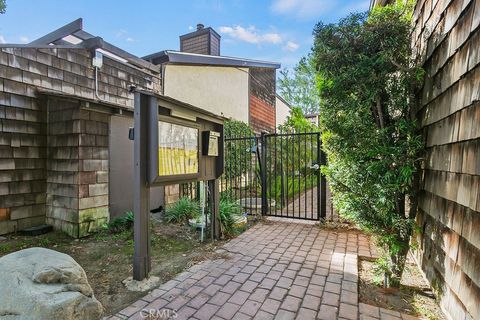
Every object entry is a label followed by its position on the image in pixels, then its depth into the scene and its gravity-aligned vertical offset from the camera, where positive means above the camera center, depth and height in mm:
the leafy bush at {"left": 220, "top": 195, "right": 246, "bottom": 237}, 4309 -1238
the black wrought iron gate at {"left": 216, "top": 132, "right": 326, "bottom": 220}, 5078 -784
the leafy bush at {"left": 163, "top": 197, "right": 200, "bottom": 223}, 5055 -1309
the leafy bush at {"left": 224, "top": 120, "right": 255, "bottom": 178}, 7287 -196
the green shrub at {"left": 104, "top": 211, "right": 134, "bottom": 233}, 4461 -1386
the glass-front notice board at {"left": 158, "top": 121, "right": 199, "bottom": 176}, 2793 -34
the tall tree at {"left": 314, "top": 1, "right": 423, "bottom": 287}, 2482 +333
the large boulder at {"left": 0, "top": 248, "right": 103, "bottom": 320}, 1536 -941
